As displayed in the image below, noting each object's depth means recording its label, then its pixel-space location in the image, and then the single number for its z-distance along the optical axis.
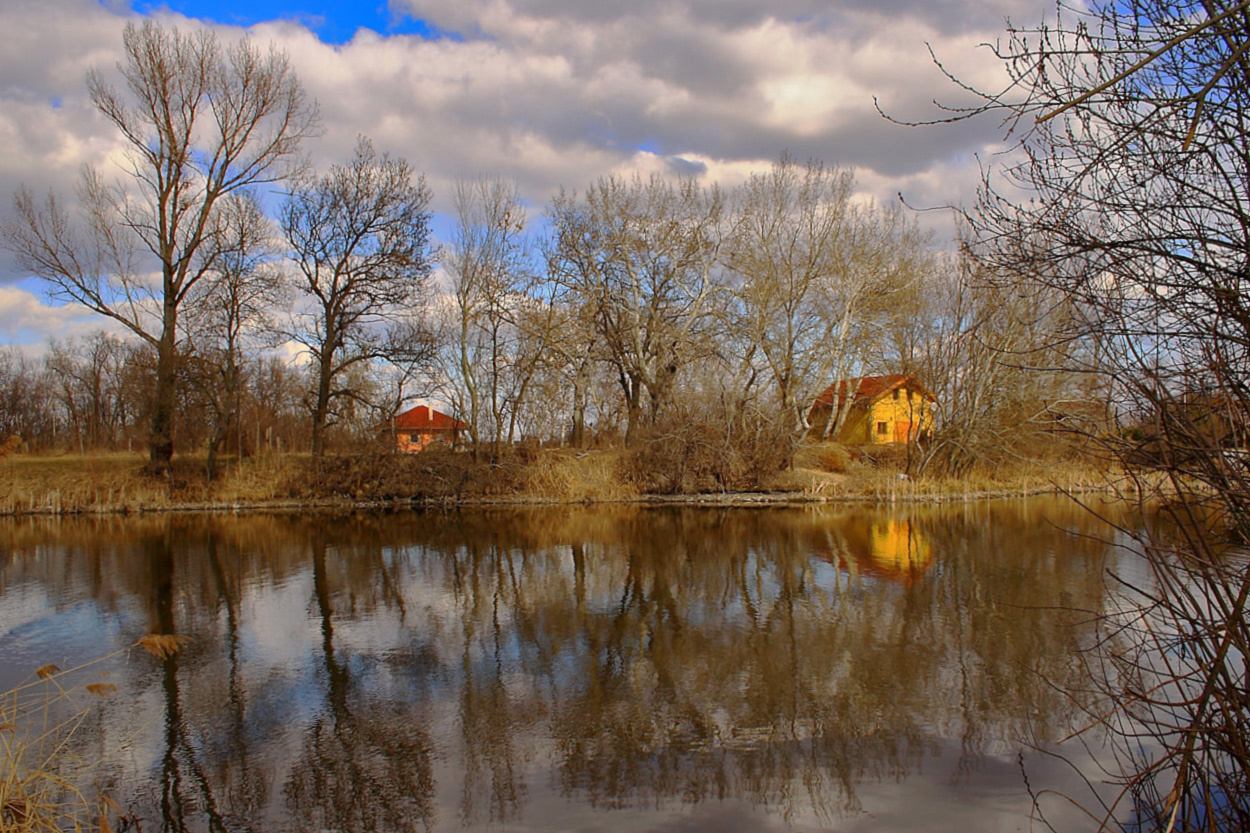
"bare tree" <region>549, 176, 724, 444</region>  31.14
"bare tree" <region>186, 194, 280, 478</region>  27.19
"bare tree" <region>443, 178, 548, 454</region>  28.88
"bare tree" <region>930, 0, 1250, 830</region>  3.85
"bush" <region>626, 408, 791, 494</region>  27.55
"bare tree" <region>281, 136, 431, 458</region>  27.72
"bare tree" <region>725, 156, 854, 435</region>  31.11
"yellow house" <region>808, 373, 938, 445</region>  30.11
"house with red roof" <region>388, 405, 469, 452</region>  28.88
